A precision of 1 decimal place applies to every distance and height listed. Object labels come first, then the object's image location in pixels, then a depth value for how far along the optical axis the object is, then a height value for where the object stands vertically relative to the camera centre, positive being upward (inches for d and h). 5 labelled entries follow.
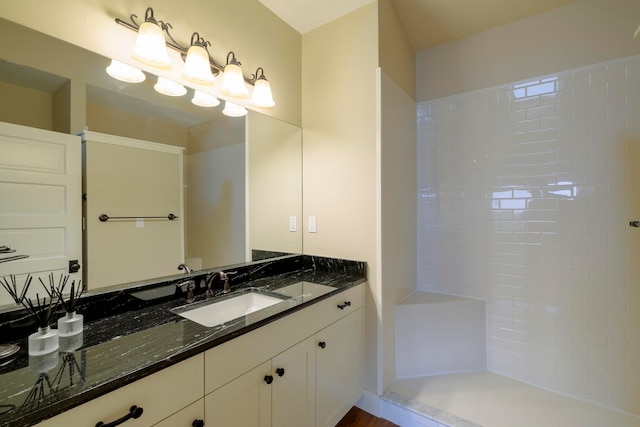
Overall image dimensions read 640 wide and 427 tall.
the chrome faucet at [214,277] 59.4 -13.5
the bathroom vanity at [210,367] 28.3 -18.7
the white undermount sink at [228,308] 52.4 -18.3
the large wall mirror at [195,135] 41.1 +16.3
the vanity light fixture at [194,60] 49.4 +31.1
